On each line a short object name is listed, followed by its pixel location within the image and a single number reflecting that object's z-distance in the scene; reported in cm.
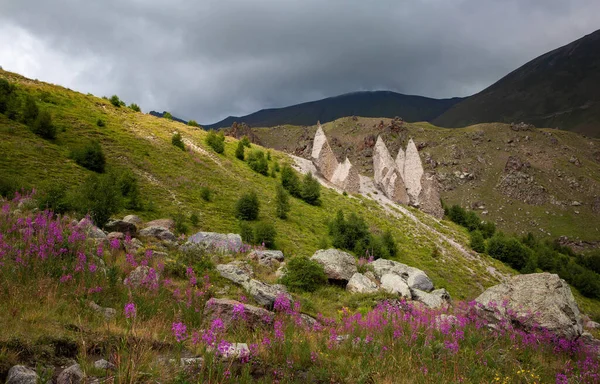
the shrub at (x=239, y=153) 4088
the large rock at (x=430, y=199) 5569
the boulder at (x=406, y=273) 1563
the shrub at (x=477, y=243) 4266
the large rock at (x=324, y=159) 5487
